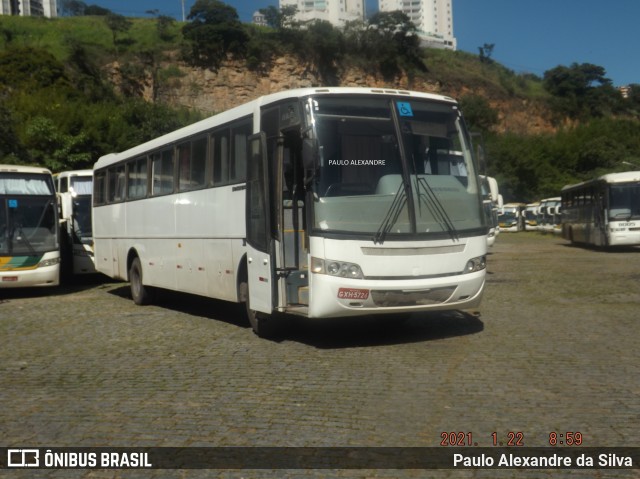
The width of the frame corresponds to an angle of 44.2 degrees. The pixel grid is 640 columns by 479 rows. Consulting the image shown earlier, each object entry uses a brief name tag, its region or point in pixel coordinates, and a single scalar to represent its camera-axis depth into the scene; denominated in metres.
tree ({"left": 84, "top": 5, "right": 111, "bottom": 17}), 132.62
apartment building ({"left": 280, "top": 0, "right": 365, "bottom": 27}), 160.50
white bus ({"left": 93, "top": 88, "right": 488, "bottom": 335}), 9.15
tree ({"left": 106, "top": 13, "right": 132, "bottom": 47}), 84.06
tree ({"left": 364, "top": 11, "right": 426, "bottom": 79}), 92.69
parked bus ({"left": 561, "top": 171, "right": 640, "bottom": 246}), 29.59
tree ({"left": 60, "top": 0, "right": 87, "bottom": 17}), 139.25
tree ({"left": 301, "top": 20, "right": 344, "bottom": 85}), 86.50
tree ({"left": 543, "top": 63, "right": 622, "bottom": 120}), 104.75
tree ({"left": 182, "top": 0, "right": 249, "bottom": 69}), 82.12
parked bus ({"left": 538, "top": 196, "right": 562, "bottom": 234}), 51.96
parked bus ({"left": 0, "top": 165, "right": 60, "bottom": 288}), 18.12
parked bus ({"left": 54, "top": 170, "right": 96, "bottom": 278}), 22.50
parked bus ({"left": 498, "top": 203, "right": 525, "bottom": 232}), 62.06
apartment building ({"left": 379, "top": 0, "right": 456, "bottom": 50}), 159.56
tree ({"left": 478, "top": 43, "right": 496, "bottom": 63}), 120.38
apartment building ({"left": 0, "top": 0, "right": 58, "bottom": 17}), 147.18
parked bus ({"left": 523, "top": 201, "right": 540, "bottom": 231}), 60.78
